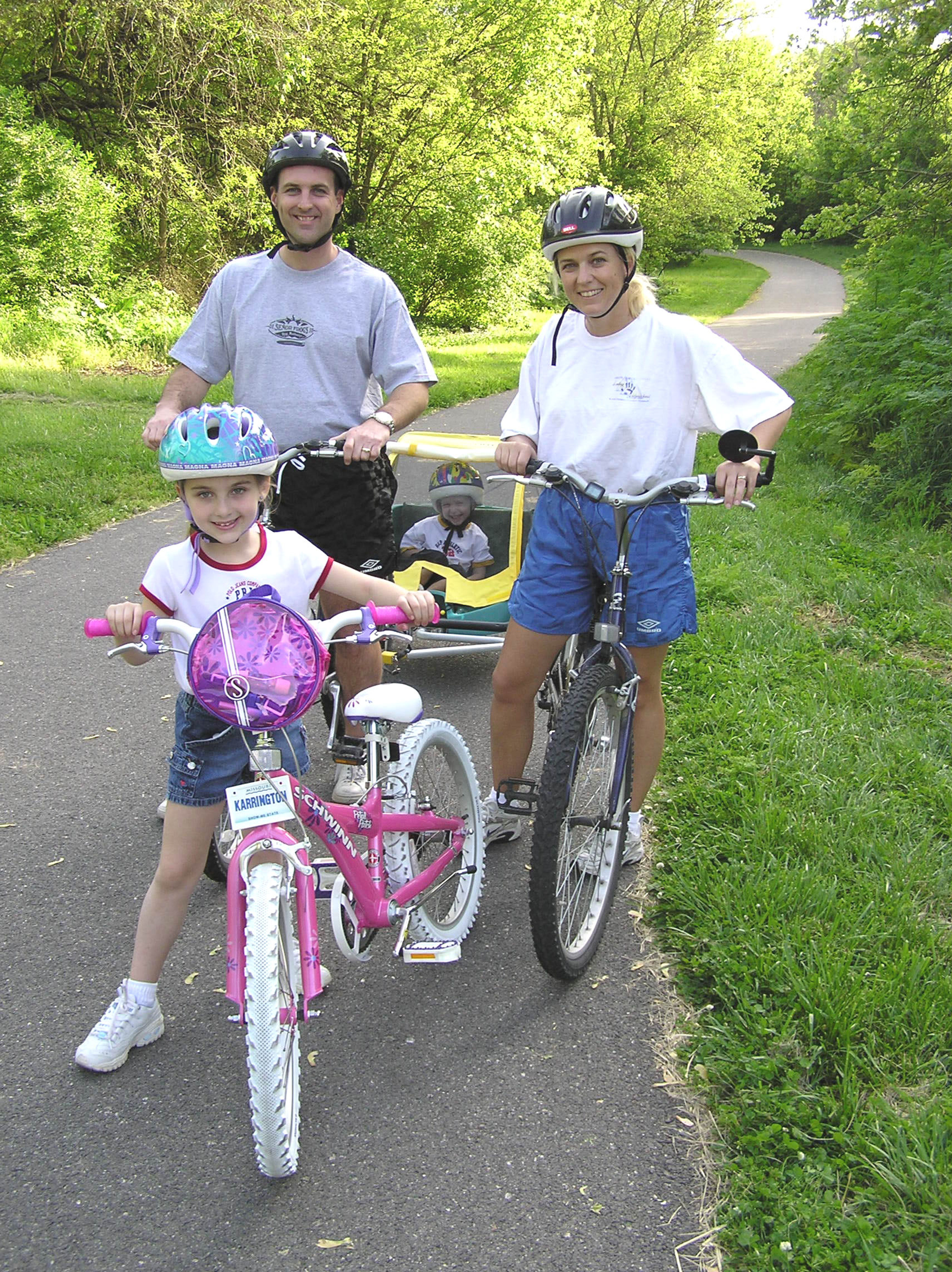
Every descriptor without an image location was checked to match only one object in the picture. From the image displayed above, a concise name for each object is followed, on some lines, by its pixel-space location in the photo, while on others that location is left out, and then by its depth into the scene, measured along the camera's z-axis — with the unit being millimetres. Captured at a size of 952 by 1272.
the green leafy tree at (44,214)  14531
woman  2988
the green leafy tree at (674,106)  33438
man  3553
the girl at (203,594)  2506
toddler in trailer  5695
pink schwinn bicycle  2236
